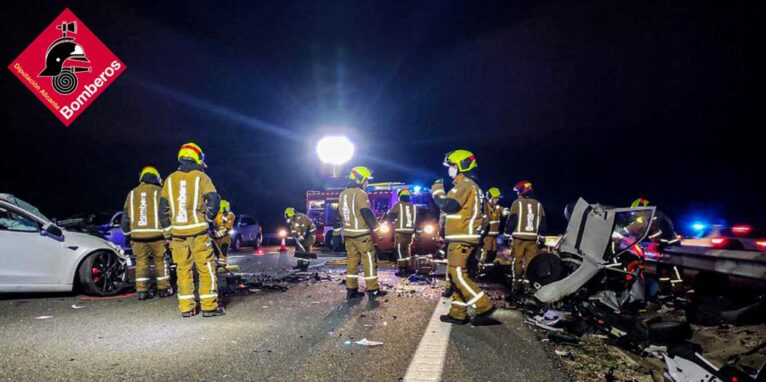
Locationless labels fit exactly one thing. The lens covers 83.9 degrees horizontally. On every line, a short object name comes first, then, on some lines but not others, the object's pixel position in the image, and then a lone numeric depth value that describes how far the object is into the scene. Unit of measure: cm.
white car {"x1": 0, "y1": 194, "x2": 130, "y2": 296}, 603
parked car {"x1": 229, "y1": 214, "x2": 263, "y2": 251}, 1775
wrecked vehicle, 400
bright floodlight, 2173
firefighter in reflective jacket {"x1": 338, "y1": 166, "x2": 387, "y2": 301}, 672
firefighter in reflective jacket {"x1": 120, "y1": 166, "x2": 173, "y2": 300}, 657
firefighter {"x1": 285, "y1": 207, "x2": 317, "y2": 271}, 1164
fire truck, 1161
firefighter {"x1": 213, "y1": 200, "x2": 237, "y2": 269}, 1028
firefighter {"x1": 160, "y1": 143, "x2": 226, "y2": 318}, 539
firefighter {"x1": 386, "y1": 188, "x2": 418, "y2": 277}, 976
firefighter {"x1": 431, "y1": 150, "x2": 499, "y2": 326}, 510
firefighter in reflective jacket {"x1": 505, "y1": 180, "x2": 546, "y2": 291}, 758
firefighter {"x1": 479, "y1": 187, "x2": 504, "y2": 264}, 921
